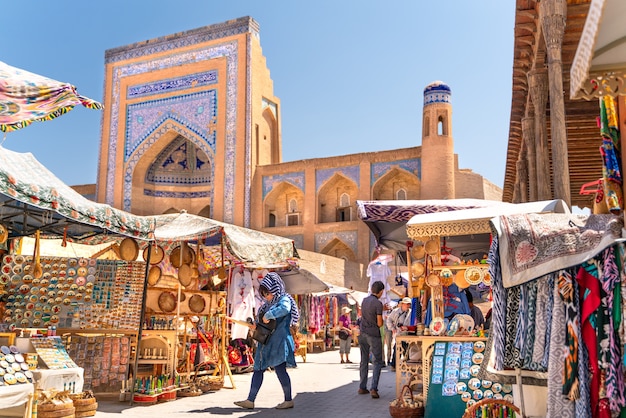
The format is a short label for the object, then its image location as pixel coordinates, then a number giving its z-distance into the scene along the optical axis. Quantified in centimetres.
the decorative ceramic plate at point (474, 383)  523
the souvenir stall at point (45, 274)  530
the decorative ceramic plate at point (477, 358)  536
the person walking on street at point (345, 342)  1246
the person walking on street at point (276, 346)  630
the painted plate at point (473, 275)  576
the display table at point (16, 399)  448
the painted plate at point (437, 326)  571
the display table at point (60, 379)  528
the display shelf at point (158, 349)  723
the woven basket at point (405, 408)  561
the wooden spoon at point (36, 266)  714
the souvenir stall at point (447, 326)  532
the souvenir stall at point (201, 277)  746
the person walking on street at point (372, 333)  716
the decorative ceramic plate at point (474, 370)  527
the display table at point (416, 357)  568
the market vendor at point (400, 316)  878
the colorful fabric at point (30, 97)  466
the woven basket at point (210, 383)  779
